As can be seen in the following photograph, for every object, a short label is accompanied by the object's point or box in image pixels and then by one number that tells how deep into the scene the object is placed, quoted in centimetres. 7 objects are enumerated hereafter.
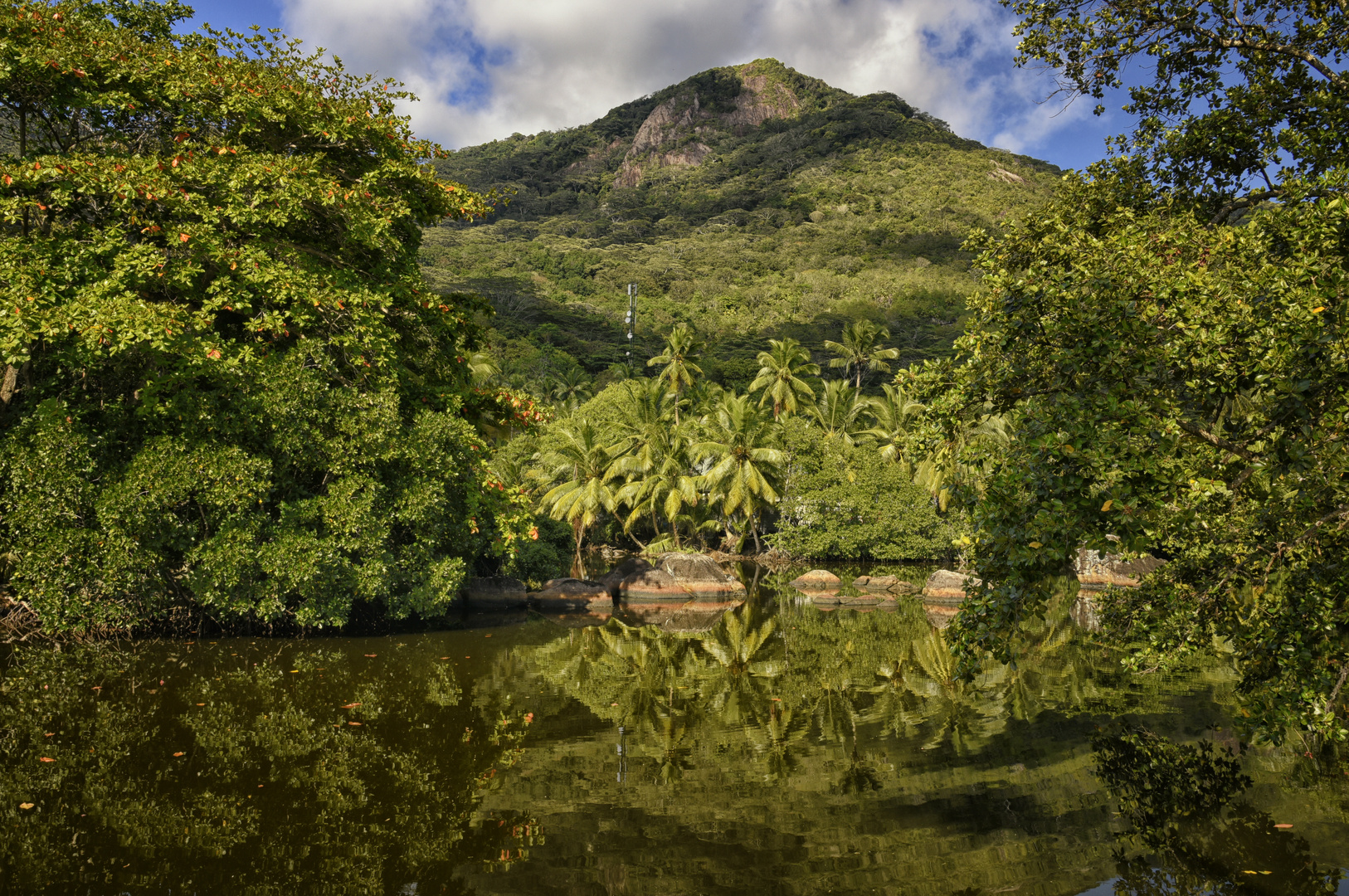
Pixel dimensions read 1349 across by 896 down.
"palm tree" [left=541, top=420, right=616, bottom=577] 3438
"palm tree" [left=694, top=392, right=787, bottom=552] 3634
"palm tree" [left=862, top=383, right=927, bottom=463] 4075
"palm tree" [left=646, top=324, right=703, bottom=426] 4844
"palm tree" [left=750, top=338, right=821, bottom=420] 4641
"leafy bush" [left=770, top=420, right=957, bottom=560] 3694
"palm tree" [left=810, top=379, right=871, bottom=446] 4597
